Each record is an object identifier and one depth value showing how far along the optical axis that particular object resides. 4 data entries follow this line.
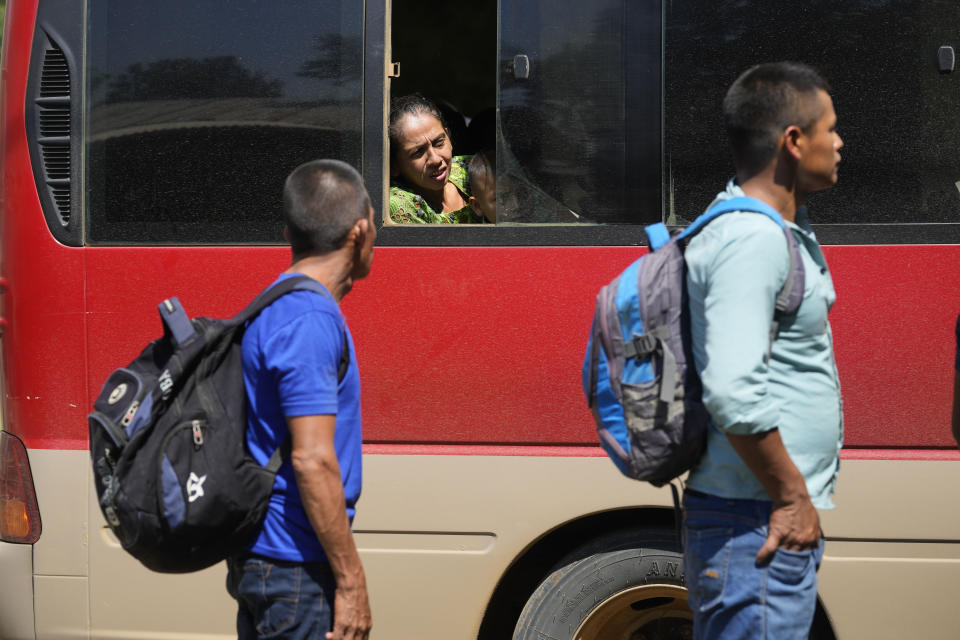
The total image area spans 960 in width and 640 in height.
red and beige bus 6.02
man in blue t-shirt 4.02
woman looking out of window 7.22
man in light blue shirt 3.70
